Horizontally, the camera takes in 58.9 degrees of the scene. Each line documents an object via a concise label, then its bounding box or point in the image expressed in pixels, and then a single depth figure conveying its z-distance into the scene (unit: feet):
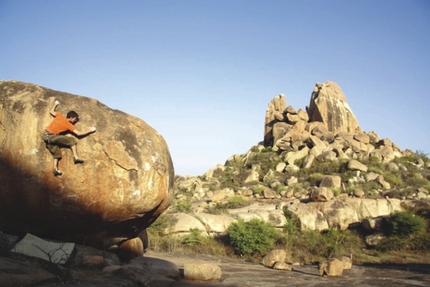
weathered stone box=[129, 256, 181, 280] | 21.75
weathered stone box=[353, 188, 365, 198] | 67.92
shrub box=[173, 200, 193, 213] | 59.11
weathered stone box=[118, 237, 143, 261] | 23.91
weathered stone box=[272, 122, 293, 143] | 121.60
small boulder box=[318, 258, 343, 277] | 32.24
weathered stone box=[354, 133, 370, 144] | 113.70
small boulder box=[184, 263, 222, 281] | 23.56
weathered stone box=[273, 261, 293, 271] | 35.31
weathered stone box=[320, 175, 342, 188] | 76.95
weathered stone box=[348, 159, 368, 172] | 88.43
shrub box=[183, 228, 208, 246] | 44.34
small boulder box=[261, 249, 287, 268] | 37.30
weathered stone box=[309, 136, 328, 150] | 105.58
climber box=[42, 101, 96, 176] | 18.52
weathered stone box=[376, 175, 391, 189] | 78.28
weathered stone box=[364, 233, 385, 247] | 51.11
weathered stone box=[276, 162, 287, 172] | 99.58
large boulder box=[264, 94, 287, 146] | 130.11
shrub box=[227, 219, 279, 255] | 44.80
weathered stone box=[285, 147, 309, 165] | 102.37
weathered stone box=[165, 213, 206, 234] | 45.02
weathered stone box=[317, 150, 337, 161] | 97.40
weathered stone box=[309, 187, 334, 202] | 57.88
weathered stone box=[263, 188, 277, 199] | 78.91
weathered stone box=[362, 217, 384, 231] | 53.26
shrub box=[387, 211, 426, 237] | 50.49
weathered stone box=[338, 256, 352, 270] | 36.55
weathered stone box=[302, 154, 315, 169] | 96.21
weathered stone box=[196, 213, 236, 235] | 48.93
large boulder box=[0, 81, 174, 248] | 18.80
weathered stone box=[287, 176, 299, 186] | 87.35
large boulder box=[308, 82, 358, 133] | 124.26
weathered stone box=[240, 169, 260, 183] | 97.19
